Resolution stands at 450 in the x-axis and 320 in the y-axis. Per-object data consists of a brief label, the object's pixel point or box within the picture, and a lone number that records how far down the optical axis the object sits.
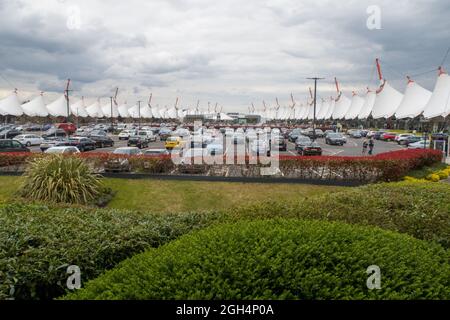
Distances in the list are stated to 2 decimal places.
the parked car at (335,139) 50.09
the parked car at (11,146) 28.55
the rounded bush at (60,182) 14.77
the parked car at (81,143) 38.29
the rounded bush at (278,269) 3.45
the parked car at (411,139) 51.54
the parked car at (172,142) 40.46
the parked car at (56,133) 59.47
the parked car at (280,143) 40.66
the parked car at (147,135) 50.11
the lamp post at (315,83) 49.34
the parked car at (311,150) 33.50
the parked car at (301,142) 38.33
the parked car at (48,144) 39.72
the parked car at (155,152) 23.89
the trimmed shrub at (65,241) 4.48
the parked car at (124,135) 59.16
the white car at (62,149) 25.66
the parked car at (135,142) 44.38
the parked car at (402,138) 53.65
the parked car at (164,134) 59.79
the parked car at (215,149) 24.89
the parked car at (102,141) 43.06
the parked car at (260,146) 28.67
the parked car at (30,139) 45.38
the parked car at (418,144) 43.50
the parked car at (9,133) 52.90
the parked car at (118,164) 19.23
